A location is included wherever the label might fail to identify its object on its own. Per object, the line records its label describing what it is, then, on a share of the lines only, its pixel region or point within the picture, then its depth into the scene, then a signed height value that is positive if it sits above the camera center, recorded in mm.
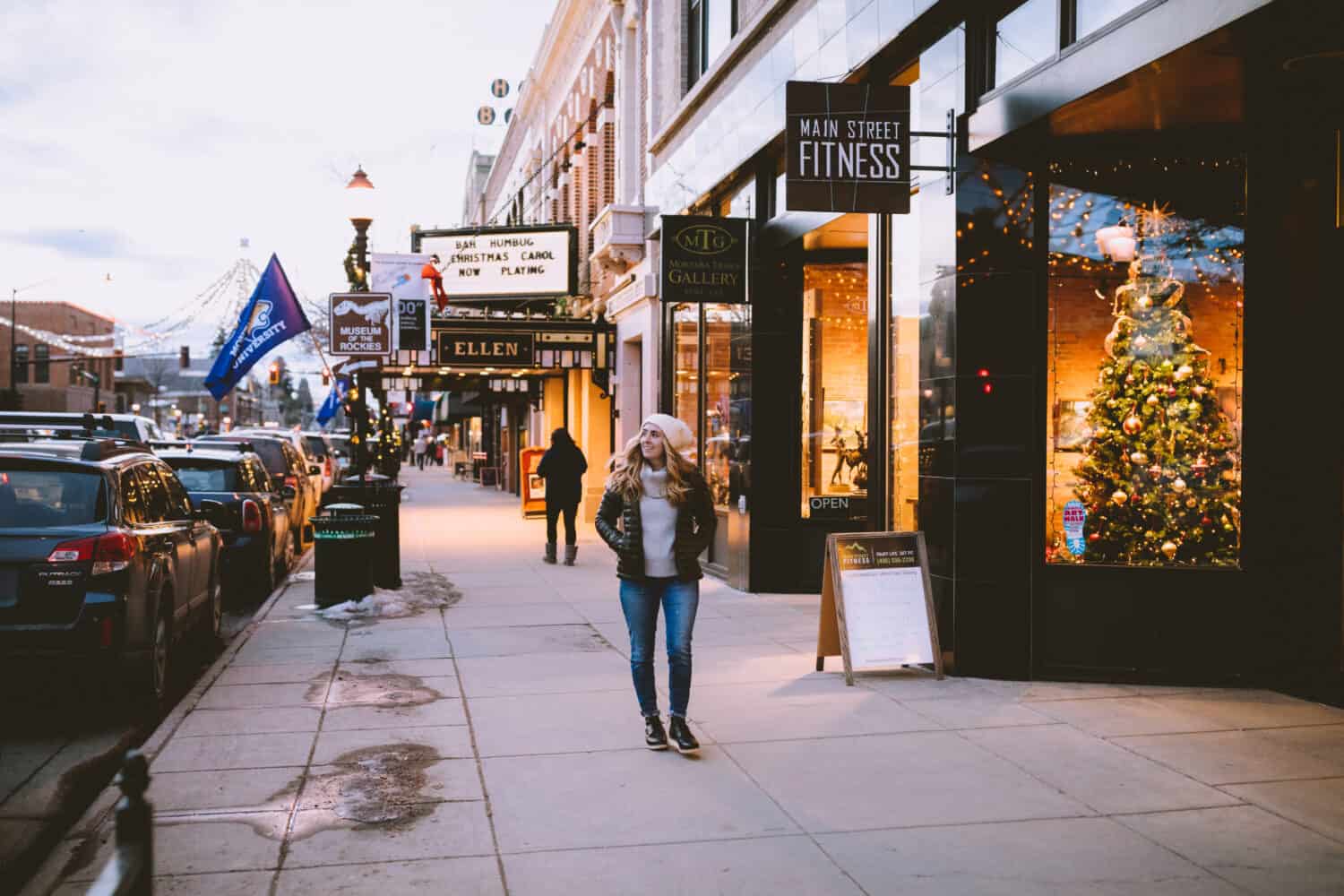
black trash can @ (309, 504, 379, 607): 12016 -1178
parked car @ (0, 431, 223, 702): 7004 -741
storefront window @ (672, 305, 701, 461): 16453 +988
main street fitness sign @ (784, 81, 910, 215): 8836 +2070
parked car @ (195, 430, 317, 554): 18109 -484
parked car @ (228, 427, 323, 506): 21531 -529
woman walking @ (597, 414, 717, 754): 6699 -570
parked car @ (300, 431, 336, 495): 28984 -435
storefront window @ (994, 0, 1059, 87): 8078 +2671
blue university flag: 14445 +1280
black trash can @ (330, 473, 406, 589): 13492 -890
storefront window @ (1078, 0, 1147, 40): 7426 +2580
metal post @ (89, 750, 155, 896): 2219 -751
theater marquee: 25750 +3656
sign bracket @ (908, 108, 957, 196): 8648 +2054
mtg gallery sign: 13289 +1892
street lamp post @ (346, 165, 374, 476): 13922 +2449
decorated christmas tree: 8531 -6
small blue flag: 47766 +995
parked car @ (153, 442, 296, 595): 13438 -726
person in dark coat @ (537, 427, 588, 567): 16719 -545
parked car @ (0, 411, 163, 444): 12449 +143
